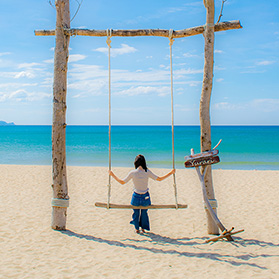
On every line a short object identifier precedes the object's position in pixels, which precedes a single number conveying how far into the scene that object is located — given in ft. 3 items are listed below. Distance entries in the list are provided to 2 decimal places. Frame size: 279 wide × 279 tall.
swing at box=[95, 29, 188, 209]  15.48
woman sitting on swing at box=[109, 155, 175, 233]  16.66
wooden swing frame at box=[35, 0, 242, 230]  16.55
